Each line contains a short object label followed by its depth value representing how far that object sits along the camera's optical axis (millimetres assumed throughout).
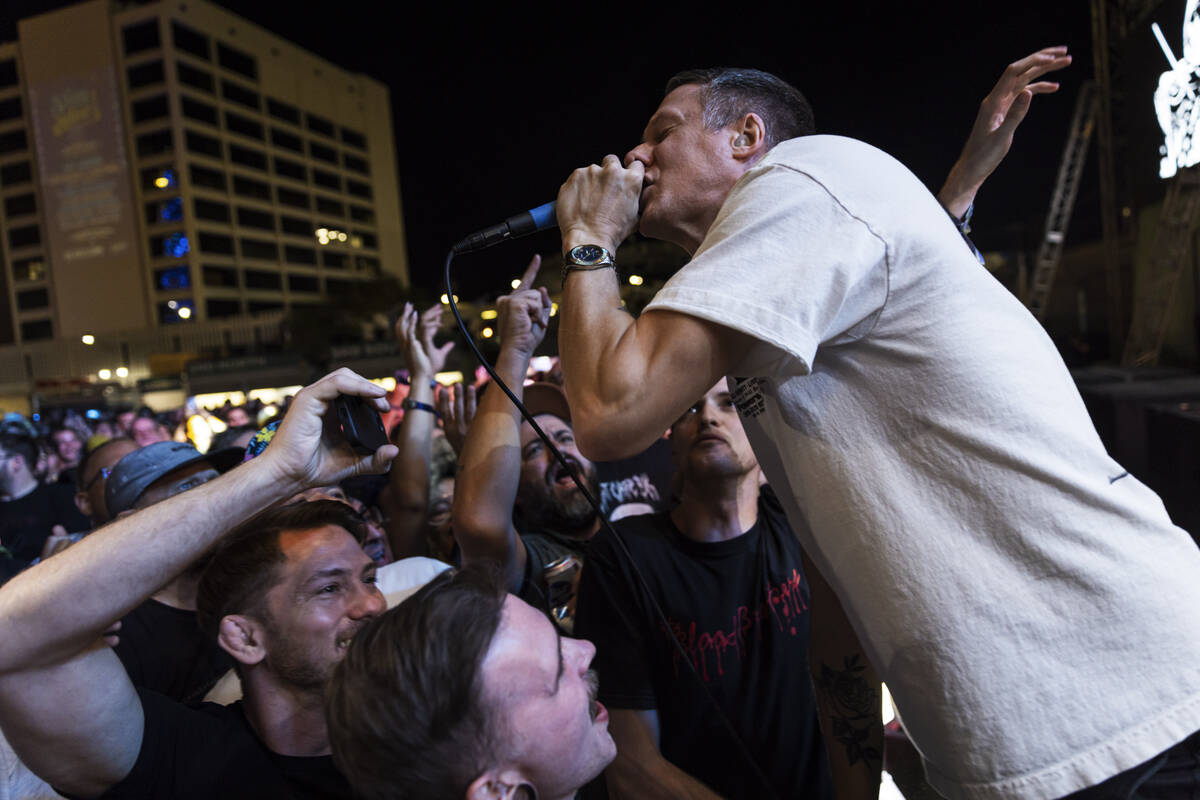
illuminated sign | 4332
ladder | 12453
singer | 1097
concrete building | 55969
